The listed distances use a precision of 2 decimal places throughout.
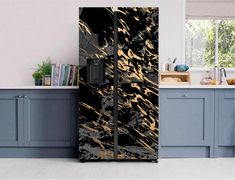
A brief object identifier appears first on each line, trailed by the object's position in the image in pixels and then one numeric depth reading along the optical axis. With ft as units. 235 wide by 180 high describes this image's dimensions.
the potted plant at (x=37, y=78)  15.99
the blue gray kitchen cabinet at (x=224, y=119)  15.25
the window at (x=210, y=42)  17.80
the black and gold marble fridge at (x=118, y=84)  14.34
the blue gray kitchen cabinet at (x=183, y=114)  15.15
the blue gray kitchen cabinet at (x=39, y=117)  15.11
